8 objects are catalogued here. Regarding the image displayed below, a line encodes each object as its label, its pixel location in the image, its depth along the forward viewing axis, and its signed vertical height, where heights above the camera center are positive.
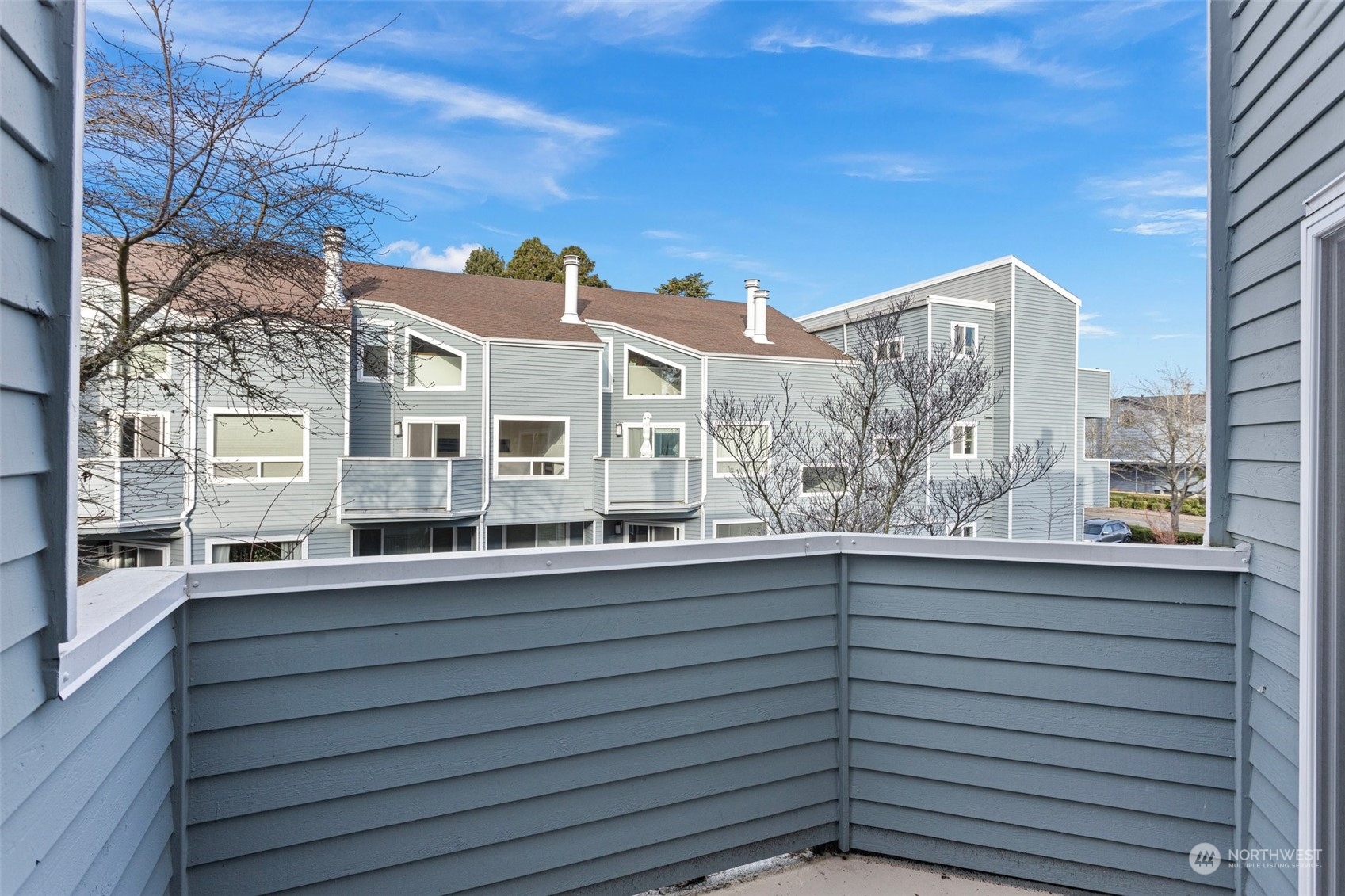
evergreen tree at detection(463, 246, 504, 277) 24.58 +6.64
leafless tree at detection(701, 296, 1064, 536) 10.20 +0.23
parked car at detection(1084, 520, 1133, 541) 16.11 -1.73
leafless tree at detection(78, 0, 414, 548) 3.67 +1.32
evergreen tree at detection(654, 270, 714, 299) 26.88 +6.41
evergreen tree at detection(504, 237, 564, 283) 24.02 +6.51
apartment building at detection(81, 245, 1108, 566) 10.38 +0.41
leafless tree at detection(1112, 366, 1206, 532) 18.11 +0.69
